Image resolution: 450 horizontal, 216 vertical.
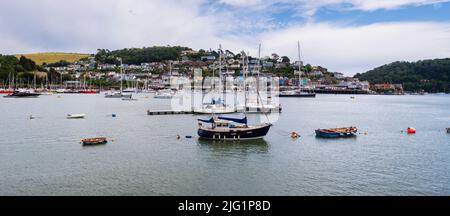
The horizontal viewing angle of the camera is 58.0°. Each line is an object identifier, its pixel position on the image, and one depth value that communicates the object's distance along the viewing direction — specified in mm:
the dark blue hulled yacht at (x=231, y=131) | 36250
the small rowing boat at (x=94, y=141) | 33812
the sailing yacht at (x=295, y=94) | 152725
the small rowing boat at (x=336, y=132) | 40188
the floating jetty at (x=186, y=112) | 64731
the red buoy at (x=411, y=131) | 46250
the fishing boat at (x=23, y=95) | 121000
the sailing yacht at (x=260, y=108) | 72000
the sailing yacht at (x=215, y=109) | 65000
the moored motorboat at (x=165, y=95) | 124619
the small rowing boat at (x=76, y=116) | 56625
